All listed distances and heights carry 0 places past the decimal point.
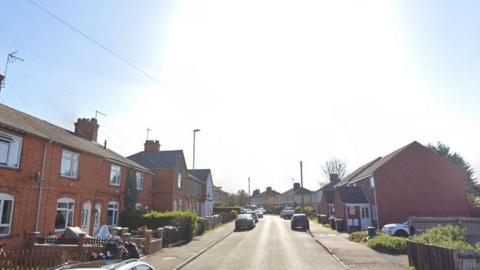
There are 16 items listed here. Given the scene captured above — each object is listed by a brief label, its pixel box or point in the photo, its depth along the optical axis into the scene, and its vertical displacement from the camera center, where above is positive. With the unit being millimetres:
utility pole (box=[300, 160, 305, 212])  59050 +5785
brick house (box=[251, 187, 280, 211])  124688 +3063
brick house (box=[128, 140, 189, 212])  35562 +3361
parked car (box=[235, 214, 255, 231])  37938 -1635
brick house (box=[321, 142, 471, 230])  35000 +1973
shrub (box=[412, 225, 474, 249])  11788 -1002
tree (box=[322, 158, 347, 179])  82000 +8755
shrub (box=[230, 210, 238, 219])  58656 -935
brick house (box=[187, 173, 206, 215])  45591 +1904
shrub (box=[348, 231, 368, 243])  25531 -2119
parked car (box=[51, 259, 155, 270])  6195 -1011
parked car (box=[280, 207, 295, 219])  67438 -1054
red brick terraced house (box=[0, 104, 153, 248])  16391 +1539
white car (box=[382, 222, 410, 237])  25453 -1597
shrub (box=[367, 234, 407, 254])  19469 -2049
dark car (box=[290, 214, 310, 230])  37531 -1519
